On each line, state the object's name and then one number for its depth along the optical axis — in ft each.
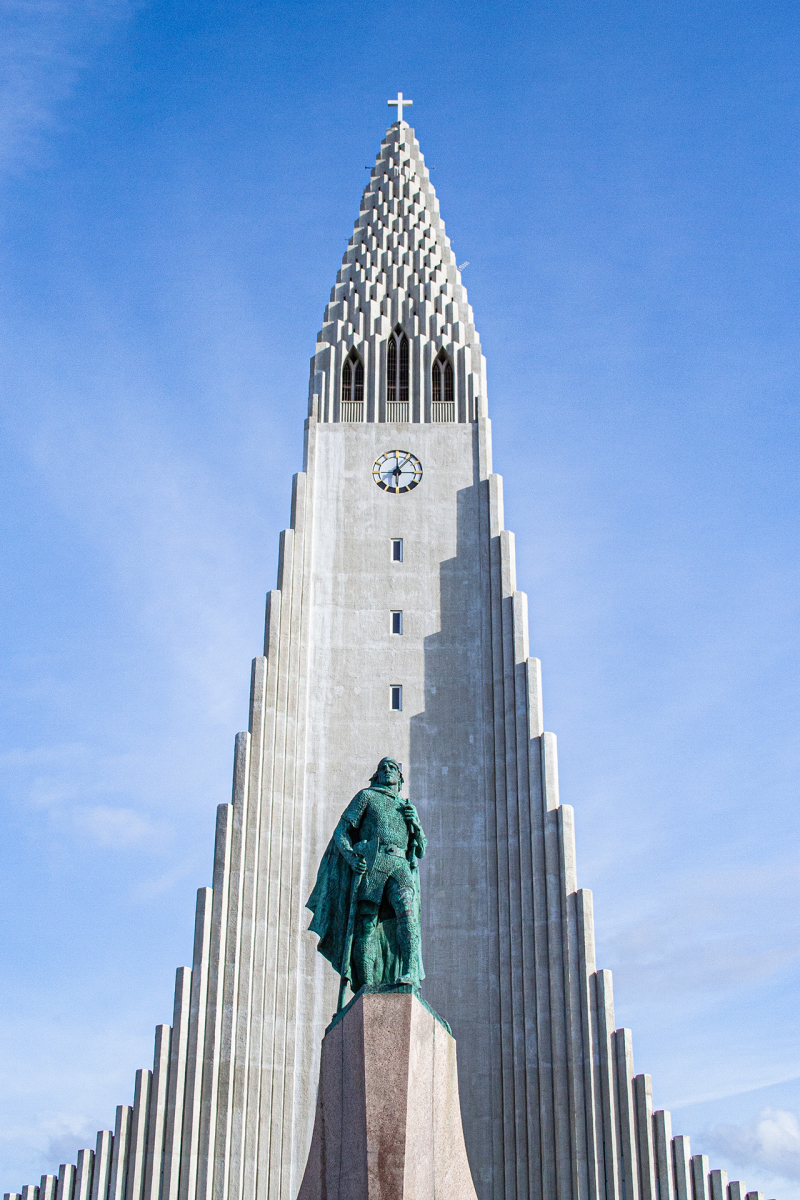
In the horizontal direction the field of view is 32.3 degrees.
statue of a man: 53.42
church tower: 98.53
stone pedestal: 47.55
